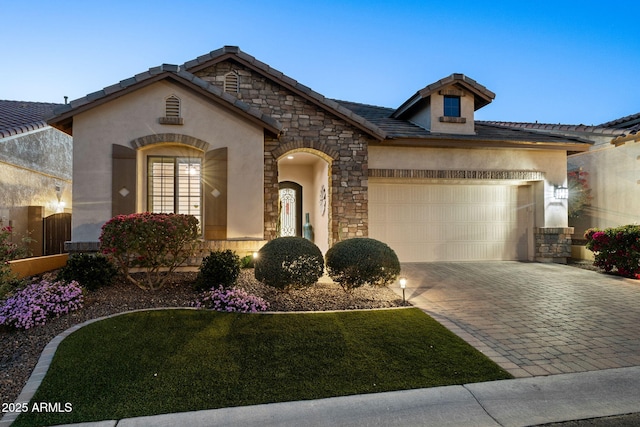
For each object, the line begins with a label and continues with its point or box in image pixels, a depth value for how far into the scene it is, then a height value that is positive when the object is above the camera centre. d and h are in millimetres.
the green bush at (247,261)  8594 -1076
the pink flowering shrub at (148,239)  6117 -379
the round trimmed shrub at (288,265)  6379 -876
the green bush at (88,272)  6617 -1044
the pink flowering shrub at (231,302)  5786 -1436
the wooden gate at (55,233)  11859 -541
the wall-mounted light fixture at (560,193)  11414 +849
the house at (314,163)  8359 +1622
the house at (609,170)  11773 +1773
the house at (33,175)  10866 +1571
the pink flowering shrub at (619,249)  8953 -836
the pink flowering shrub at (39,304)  4973 -1326
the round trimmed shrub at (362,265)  6594 -903
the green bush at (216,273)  6598 -1066
